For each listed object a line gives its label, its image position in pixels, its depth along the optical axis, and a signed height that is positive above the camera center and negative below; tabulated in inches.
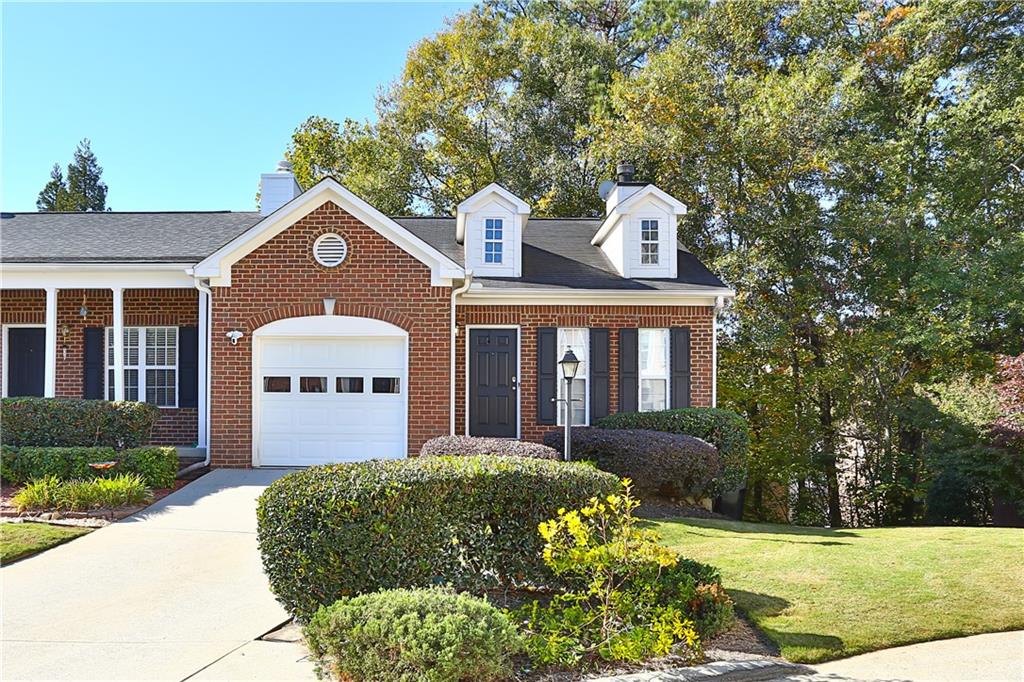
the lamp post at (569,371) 387.9 -3.9
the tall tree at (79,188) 1360.7 +340.1
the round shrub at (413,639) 174.2 -66.7
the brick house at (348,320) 495.8 +31.4
